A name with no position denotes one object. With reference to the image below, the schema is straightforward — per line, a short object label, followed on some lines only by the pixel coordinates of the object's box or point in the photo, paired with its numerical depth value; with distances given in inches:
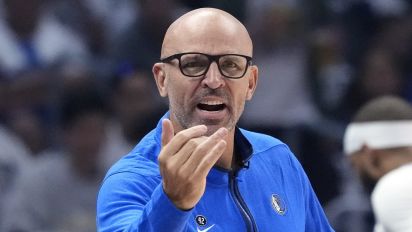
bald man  229.5
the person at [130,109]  554.9
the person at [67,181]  527.2
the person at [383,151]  374.1
